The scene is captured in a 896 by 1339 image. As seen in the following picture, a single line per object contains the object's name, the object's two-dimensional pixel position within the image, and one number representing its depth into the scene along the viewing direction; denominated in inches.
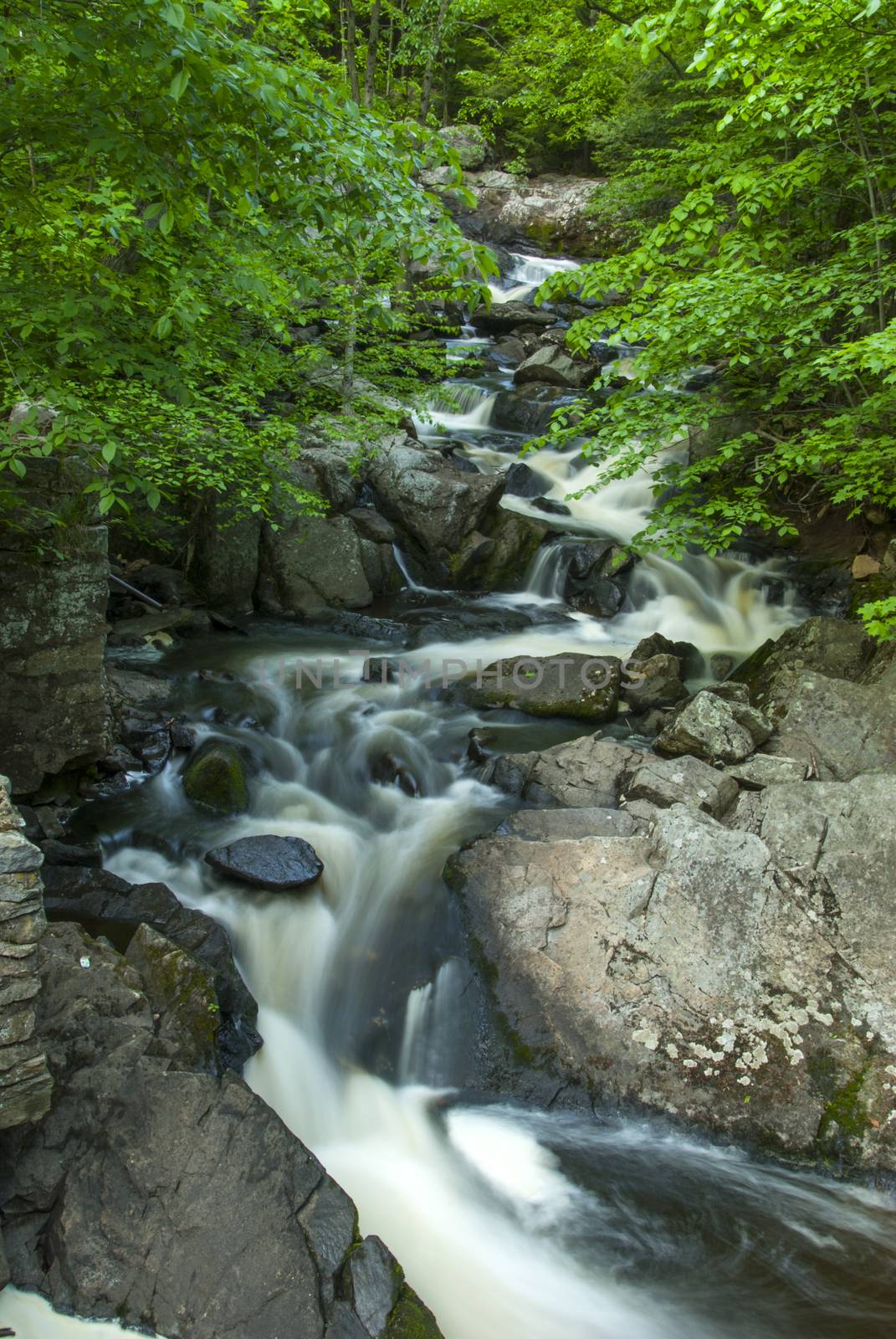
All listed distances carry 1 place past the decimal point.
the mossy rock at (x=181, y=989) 155.9
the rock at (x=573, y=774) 250.4
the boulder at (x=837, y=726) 249.4
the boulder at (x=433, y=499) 442.6
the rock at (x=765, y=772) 240.8
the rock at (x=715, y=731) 255.1
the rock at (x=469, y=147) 980.6
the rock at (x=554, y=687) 315.3
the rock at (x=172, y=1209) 118.6
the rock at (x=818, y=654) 289.3
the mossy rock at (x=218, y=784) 255.9
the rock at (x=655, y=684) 322.3
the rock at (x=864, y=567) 350.2
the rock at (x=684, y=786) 223.3
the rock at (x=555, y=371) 604.4
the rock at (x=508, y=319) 721.0
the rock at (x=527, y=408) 558.9
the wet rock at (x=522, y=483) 507.2
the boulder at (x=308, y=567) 407.2
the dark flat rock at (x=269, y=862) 219.9
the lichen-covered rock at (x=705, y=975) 169.0
